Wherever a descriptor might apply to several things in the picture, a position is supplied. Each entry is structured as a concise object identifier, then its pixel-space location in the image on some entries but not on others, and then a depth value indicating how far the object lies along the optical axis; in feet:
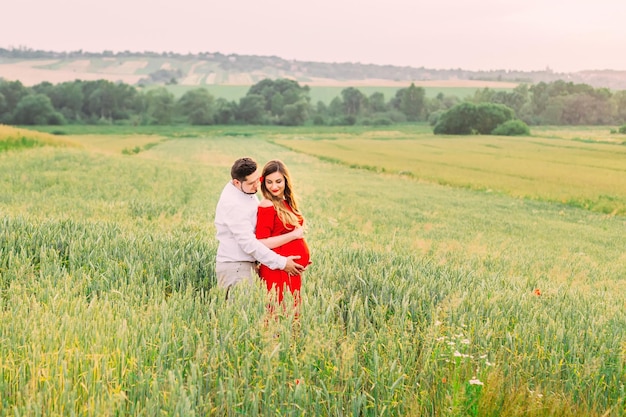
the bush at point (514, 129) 361.71
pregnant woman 17.43
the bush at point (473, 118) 384.06
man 16.98
